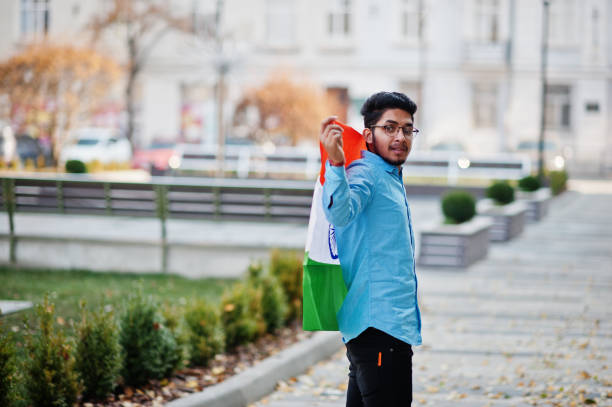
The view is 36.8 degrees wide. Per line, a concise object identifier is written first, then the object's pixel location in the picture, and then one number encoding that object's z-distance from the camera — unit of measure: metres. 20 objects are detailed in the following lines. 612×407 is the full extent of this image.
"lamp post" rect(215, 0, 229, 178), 25.17
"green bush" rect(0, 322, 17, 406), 4.90
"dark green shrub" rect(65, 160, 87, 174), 26.31
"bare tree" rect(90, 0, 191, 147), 44.69
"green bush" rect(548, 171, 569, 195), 28.02
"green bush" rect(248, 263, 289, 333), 8.41
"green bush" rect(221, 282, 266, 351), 7.72
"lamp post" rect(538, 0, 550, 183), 28.00
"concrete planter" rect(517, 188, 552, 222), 21.03
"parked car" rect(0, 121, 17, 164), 36.84
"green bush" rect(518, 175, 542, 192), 22.45
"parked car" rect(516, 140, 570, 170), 44.16
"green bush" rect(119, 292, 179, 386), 6.10
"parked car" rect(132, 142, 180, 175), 37.34
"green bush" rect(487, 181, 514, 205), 18.53
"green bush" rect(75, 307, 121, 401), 5.64
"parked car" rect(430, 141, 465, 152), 43.47
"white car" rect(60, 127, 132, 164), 38.81
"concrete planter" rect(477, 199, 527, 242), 16.66
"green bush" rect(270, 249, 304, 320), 9.09
